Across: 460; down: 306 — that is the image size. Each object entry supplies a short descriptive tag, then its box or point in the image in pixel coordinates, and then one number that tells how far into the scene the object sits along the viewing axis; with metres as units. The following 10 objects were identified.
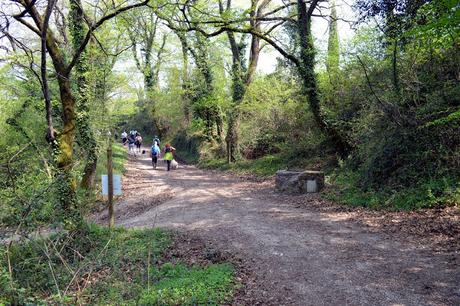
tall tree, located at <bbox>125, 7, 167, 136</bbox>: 29.03
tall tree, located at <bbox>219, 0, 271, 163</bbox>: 21.08
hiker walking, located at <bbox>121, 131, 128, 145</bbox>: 40.48
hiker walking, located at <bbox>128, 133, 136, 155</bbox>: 32.62
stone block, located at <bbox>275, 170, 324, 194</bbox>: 12.30
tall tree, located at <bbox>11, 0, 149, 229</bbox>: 8.72
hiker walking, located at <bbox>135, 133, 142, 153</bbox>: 33.62
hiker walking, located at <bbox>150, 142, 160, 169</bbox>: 22.34
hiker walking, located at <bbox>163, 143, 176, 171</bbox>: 21.39
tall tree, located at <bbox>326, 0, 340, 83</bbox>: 15.66
